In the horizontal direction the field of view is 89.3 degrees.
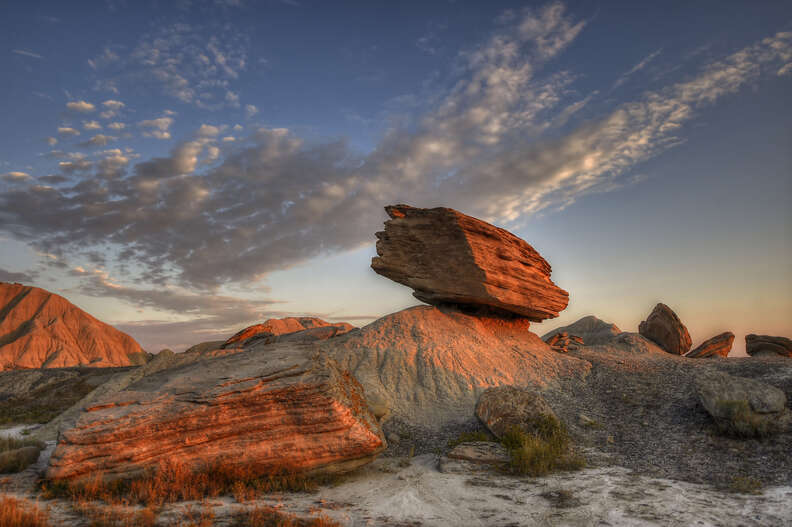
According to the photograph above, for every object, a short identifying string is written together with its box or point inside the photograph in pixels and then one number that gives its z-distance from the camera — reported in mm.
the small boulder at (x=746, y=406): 10750
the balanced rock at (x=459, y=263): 20922
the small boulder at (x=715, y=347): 28922
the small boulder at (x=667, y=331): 30484
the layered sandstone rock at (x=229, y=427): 8586
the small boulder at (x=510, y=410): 12430
